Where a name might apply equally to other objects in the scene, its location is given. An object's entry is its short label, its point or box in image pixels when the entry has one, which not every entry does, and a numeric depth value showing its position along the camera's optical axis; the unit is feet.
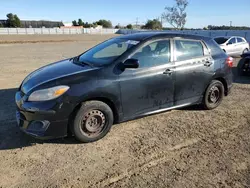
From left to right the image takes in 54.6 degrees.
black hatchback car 11.44
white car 46.04
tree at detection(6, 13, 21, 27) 287.48
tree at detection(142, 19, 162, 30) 275.90
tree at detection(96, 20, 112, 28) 400.47
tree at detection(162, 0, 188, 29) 168.59
